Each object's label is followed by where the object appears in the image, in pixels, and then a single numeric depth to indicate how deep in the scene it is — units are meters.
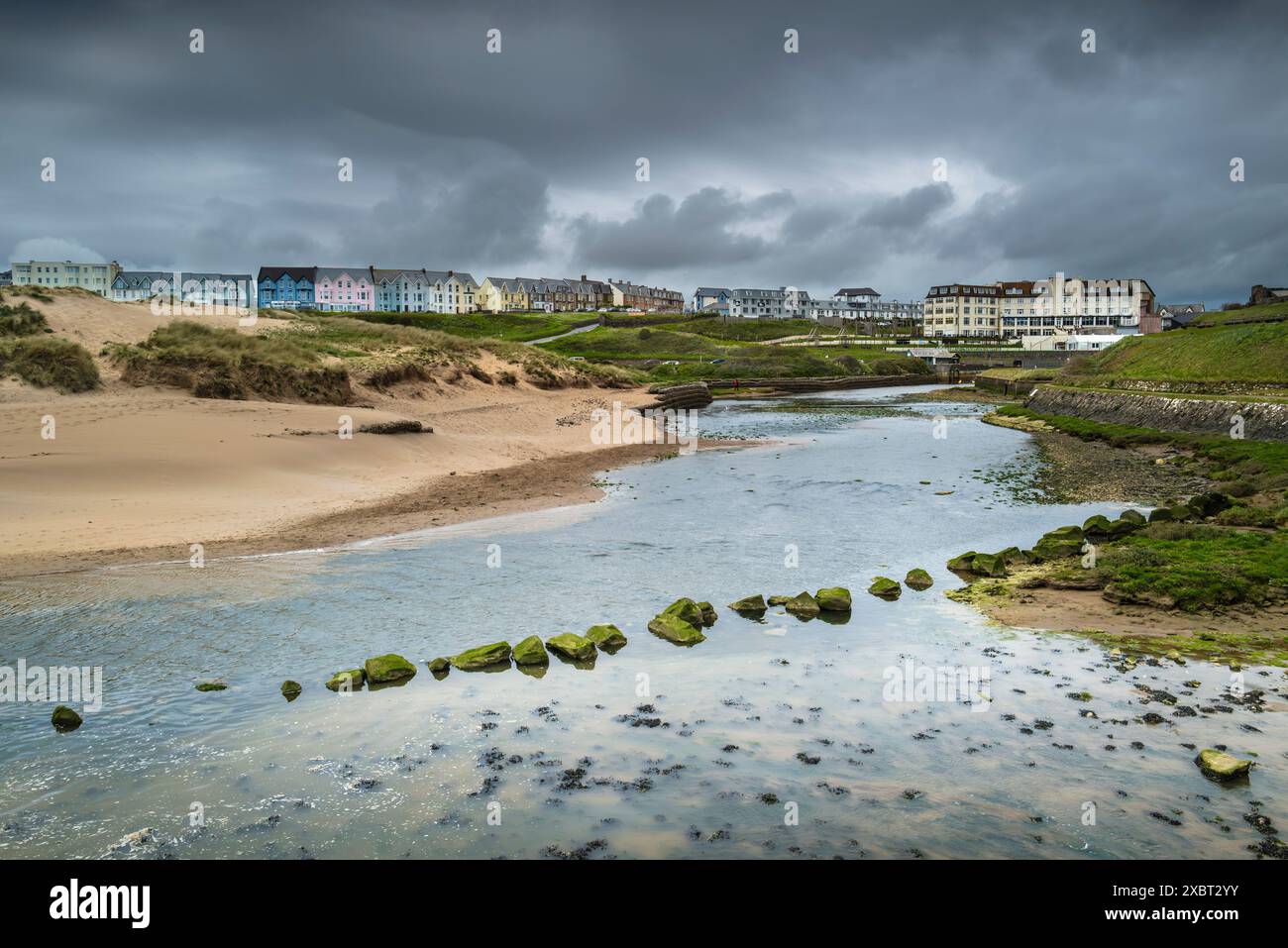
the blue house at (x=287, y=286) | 155.00
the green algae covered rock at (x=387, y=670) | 10.96
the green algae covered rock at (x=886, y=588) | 15.43
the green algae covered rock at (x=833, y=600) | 14.43
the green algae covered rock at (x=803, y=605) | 14.35
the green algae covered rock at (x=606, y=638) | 12.50
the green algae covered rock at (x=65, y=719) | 9.33
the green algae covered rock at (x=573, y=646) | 12.05
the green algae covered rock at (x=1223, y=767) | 8.20
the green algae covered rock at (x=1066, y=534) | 18.73
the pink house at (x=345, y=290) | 156.50
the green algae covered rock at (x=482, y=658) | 11.61
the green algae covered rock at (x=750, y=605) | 14.45
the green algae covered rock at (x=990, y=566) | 16.47
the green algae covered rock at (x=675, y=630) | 12.85
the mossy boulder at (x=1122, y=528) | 18.56
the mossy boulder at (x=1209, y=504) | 20.25
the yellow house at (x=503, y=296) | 177.62
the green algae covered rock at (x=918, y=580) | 16.02
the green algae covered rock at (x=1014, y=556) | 17.33
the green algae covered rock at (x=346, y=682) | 10.72
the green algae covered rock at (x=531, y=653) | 11.80
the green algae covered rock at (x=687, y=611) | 13.61
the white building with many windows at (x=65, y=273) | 155.62
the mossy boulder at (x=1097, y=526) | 18.91
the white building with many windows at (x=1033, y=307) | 152.50
